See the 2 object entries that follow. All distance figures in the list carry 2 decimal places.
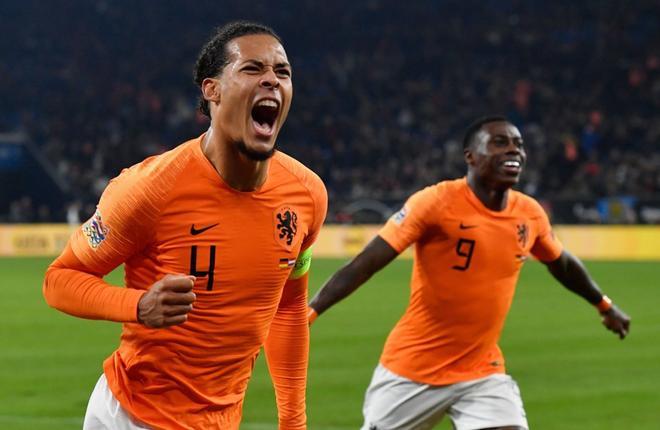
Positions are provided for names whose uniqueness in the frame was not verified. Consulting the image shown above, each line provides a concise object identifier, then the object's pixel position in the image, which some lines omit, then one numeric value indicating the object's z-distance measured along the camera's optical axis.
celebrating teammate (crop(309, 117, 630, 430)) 12.34
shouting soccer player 7.48
